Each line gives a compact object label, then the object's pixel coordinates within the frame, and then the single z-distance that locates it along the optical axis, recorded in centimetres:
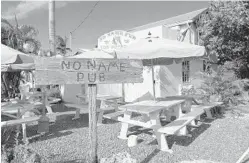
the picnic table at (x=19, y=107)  582
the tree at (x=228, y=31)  1113
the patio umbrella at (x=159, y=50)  473
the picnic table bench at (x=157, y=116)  428
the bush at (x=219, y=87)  838
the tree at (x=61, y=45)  1959
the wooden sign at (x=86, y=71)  240
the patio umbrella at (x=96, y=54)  720
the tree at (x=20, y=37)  1326
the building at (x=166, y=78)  1056
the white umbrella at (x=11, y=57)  441
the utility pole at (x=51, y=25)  1164
